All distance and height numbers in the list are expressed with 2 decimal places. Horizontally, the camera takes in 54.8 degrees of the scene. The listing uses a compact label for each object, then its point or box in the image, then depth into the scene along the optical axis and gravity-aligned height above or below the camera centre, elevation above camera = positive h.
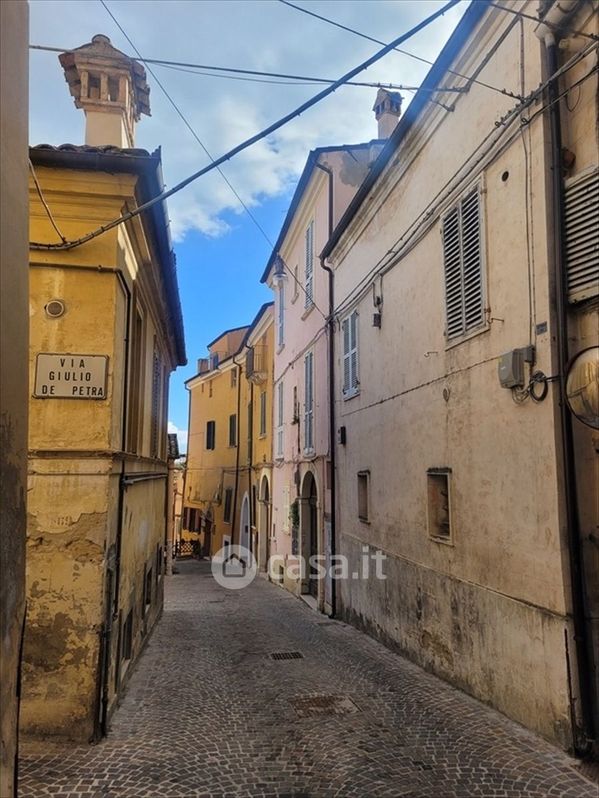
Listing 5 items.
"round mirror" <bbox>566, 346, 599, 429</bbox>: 4.35 +0.70
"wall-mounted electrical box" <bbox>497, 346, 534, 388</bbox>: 5.34 +1.05
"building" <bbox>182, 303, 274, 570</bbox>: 22.94 +1.70
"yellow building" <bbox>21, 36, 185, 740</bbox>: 5.11 +0.41
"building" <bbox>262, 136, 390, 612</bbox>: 13.55 +3.02
